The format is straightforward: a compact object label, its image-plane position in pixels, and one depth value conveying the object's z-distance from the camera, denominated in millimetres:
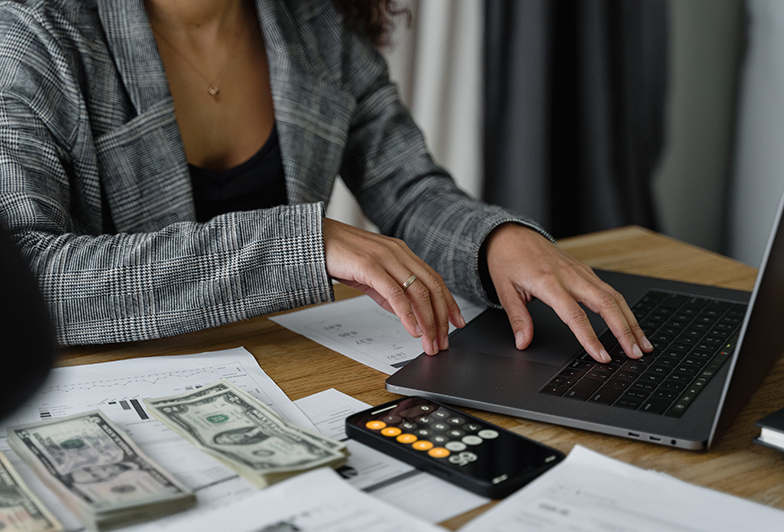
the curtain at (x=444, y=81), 1944
